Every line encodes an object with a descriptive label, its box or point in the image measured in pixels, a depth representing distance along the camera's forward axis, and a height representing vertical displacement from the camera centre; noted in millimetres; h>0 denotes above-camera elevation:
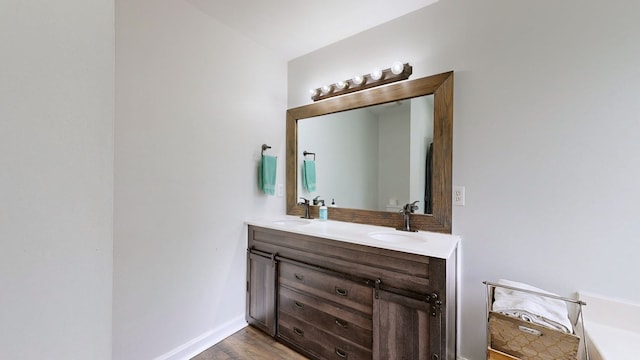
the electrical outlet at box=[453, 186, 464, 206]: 1730 -106
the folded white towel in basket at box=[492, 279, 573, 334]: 1163 -628
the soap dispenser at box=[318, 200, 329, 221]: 2379 -322
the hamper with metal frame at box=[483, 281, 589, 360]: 1084 -724
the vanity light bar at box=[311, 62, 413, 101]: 1916 +813
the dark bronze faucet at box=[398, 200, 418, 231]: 1903 -247
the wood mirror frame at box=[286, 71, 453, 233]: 1765 +318
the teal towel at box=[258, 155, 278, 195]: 2348 +34
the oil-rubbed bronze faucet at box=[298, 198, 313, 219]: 2494 -311
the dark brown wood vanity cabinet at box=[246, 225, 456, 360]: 1342 -759
